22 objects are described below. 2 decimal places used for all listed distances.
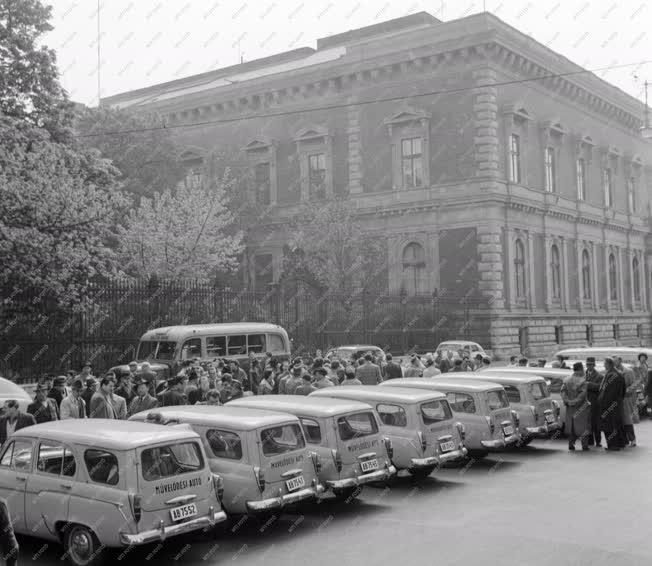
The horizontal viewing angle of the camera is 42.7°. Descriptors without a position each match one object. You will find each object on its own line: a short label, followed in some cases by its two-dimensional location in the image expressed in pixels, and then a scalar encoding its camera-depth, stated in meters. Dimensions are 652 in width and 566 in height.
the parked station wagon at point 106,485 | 8.66
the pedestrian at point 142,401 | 13.50
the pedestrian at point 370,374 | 18.91
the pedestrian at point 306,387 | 15.25
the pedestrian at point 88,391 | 14.60
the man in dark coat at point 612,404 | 15.64
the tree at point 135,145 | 40.00
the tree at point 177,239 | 36.03
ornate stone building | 39.56
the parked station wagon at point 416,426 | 12.77
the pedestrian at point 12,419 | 12.22
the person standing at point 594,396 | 15.86
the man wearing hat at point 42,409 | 13.08
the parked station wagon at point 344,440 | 11.27
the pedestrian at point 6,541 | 6.50
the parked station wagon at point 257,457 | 10.05
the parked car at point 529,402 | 15.70
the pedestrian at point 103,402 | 13.23
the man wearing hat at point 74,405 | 13.57
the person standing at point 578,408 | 15.91
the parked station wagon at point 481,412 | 14.34
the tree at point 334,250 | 38.31
